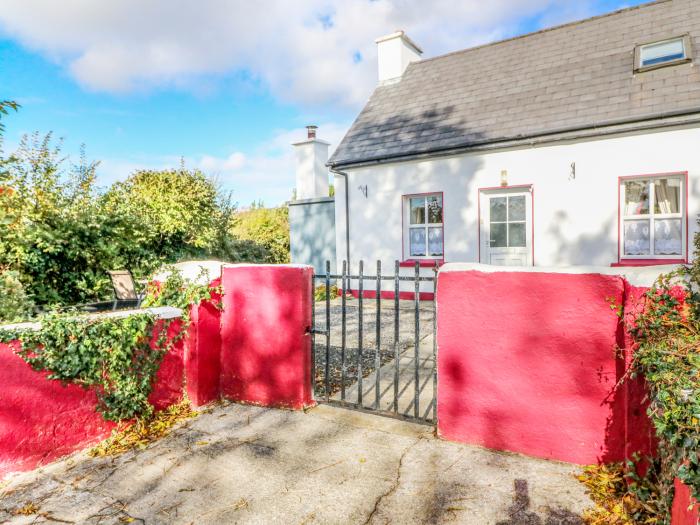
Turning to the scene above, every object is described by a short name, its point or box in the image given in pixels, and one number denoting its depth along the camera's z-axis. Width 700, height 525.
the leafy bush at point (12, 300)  4.19
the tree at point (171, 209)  8.12
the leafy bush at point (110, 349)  3.43
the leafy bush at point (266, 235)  14.29
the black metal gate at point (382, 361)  4.10
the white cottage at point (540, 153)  8.15
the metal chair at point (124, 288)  6.98
